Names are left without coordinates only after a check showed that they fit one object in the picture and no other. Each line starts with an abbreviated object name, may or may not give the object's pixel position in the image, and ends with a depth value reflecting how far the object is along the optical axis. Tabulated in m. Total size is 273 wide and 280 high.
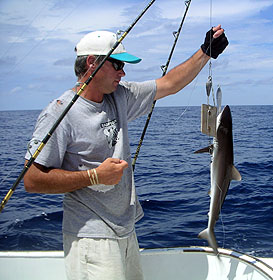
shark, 2.79
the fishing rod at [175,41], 3.73
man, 2.44
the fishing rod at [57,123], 2.37
